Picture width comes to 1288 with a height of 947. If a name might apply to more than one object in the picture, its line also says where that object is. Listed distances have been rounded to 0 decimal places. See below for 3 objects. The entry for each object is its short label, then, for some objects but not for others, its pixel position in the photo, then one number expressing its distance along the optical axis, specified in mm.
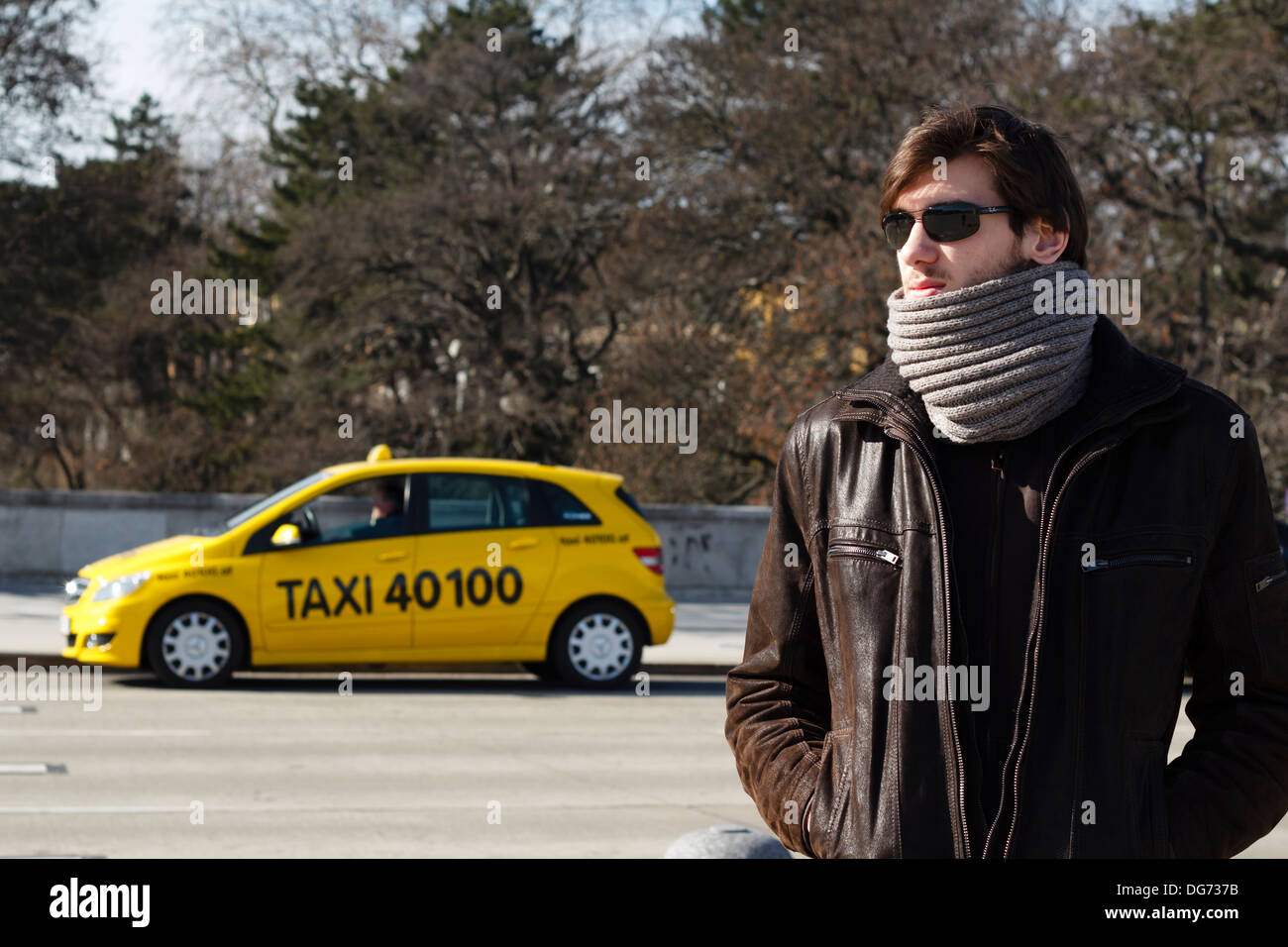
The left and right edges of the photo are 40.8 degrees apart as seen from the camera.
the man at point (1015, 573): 2141
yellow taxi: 12914
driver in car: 13469
